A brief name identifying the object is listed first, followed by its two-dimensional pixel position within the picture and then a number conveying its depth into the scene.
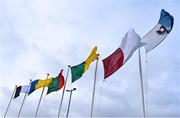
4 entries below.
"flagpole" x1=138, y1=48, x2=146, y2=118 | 15.89
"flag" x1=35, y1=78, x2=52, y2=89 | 31.36
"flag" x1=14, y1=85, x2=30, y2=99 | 34.95
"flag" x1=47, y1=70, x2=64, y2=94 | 28.59
